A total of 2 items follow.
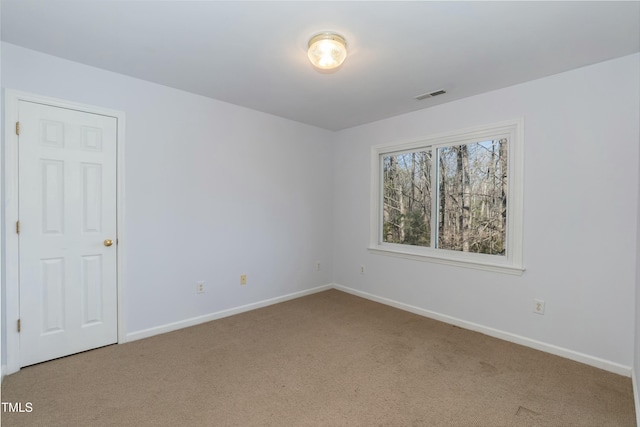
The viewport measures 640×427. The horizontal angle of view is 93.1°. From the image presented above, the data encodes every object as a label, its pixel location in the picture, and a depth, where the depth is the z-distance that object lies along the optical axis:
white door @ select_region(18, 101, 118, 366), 2.37
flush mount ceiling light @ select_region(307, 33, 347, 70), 2.07
